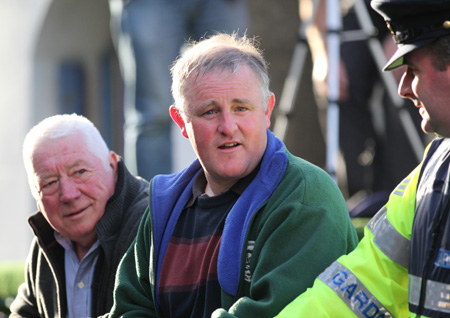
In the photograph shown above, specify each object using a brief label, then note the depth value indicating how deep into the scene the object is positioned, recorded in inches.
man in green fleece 249.6
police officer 219.0
